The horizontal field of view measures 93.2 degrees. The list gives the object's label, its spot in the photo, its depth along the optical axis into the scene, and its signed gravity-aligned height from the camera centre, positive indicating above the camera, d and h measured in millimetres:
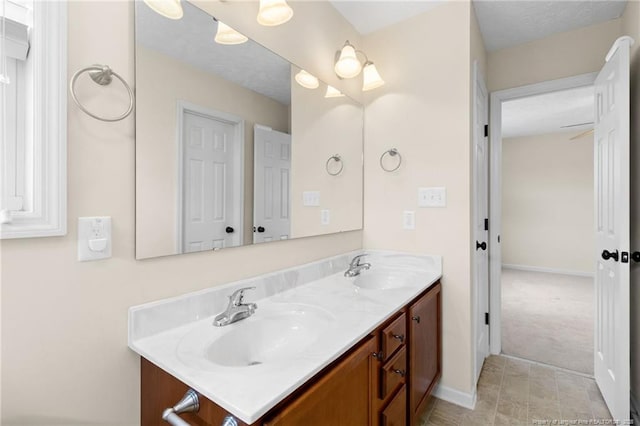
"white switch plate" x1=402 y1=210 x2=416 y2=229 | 1973 -37
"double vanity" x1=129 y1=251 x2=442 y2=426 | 741 -415
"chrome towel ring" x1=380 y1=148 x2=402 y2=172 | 2025 +397
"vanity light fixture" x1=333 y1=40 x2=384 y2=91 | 1826 +911
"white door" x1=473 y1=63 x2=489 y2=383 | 1947 -34
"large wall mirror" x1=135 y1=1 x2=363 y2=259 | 1003 +298
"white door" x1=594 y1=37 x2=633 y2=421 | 1564 -93
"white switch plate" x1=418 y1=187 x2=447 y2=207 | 1856 +104
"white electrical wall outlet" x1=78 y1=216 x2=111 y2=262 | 842 -69
